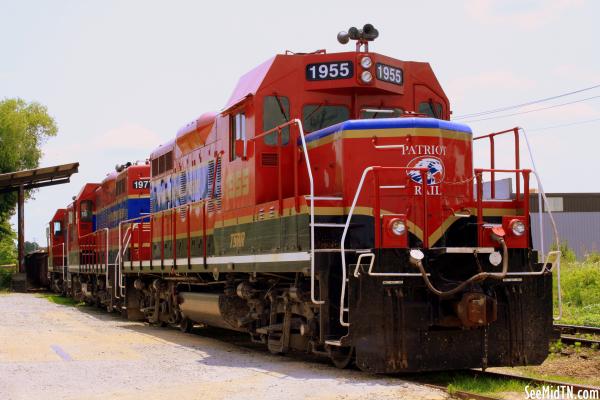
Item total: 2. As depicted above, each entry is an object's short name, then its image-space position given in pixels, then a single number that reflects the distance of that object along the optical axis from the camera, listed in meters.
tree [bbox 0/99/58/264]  51.28
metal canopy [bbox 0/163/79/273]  36.78
